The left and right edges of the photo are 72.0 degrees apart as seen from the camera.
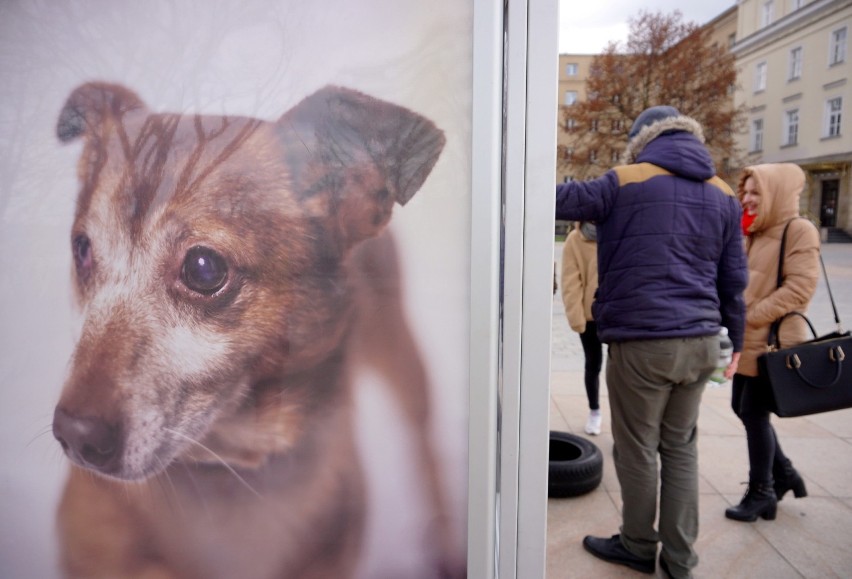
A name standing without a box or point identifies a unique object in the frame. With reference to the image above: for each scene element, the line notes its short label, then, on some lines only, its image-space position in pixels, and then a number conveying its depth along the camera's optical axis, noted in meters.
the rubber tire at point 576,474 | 3.43
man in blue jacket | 2.34
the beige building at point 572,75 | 62.47
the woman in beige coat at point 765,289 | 2.97
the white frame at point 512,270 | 1.16
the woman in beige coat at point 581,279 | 3.99
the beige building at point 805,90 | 33.44
